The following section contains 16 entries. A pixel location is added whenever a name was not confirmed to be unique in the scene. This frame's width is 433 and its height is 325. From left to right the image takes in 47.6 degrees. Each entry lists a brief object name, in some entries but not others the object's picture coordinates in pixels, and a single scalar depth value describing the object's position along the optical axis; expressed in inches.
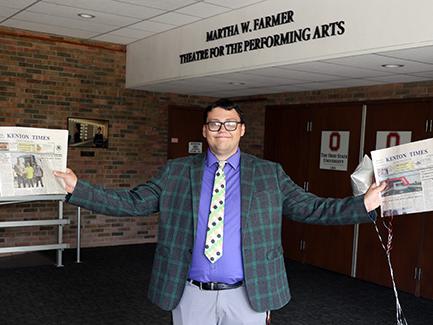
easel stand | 224.7
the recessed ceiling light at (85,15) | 215.6
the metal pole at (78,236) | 242.5
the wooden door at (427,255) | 211.8
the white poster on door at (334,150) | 249.1
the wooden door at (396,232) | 217.8
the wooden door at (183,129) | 303.1
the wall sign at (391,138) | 221.1
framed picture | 268.8
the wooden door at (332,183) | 246.2
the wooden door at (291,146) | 274.4
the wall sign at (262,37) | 167.8
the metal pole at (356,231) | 240.5
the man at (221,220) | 83.0
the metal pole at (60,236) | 235.1
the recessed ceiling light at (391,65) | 176.6
